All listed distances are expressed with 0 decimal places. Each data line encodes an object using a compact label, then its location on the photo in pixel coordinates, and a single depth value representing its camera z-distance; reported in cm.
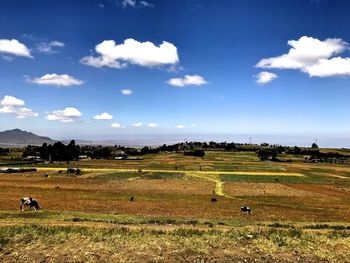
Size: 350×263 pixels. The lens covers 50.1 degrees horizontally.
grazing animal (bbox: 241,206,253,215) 4725
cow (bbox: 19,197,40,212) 4416
